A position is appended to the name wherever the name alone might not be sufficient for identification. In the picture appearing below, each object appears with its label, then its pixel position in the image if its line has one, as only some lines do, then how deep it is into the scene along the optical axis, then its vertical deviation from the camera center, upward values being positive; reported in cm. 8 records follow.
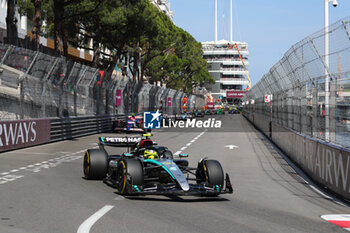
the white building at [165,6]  11806 +2201
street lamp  1105 +50
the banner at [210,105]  8935 -63
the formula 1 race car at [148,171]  841 -117
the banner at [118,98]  3412 +24
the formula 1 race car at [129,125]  2846 -124
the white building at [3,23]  4288 +721
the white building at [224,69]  17875 +1043
